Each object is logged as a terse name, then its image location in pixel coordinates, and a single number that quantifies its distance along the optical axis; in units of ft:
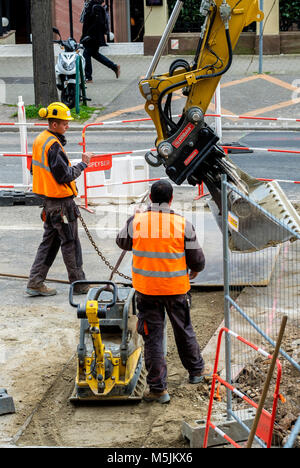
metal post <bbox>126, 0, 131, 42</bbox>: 91.86
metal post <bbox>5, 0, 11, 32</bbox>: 97.76
